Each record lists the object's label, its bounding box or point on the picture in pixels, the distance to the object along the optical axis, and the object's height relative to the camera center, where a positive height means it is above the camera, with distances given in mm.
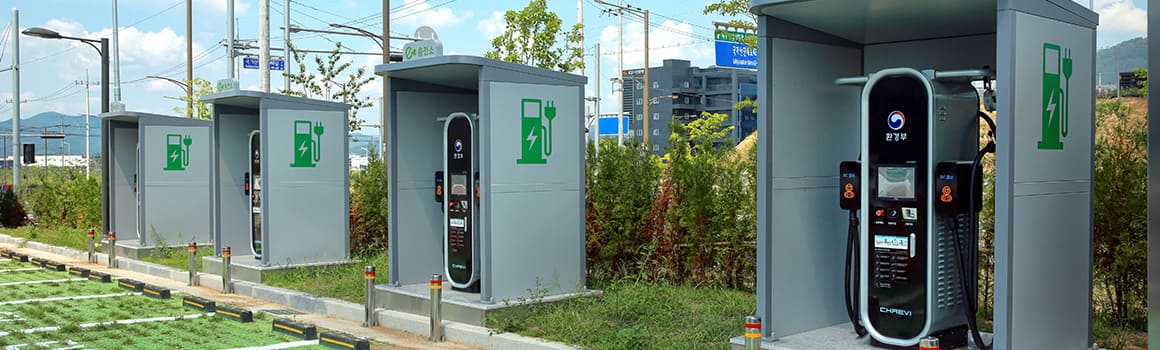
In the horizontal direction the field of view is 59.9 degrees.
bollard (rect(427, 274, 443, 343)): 9930 -1456
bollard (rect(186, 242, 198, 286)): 15109 -1498
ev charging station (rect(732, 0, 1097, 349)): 6645 -87
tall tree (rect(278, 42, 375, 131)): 23344 +1951
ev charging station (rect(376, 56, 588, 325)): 10266 -230
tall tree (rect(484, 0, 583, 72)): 19531 +2476
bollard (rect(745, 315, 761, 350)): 6754 -1139
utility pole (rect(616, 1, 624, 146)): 34531 +4075
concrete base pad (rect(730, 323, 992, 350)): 7500 -1369
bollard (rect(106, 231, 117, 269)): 18034 -1505
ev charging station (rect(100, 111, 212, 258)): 18703 -239
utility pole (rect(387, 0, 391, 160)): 18969 +2562
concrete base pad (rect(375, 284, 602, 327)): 10148 -1461
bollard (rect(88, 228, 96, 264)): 19095 -1641
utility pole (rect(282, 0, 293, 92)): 25384 +3063
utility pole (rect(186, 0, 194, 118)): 28203 +3446
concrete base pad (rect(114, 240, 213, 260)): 18531 -1564
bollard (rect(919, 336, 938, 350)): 5930 -1067
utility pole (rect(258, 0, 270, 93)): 22125 +2710
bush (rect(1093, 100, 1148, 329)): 8469 -463
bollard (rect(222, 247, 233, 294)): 14055 -1538
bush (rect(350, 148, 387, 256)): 16328 -765
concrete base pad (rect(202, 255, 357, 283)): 14242 -1493
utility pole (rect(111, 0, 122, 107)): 27966 +3130
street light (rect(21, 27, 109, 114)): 21859 +2364
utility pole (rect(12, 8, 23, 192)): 31000 +1973
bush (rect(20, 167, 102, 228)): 23375 -840
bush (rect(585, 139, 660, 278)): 12117 -478
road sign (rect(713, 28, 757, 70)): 22614 +2517
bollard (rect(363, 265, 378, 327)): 10727 -1524
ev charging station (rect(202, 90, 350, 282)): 14352 -295
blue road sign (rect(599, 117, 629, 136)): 47938 +1875
